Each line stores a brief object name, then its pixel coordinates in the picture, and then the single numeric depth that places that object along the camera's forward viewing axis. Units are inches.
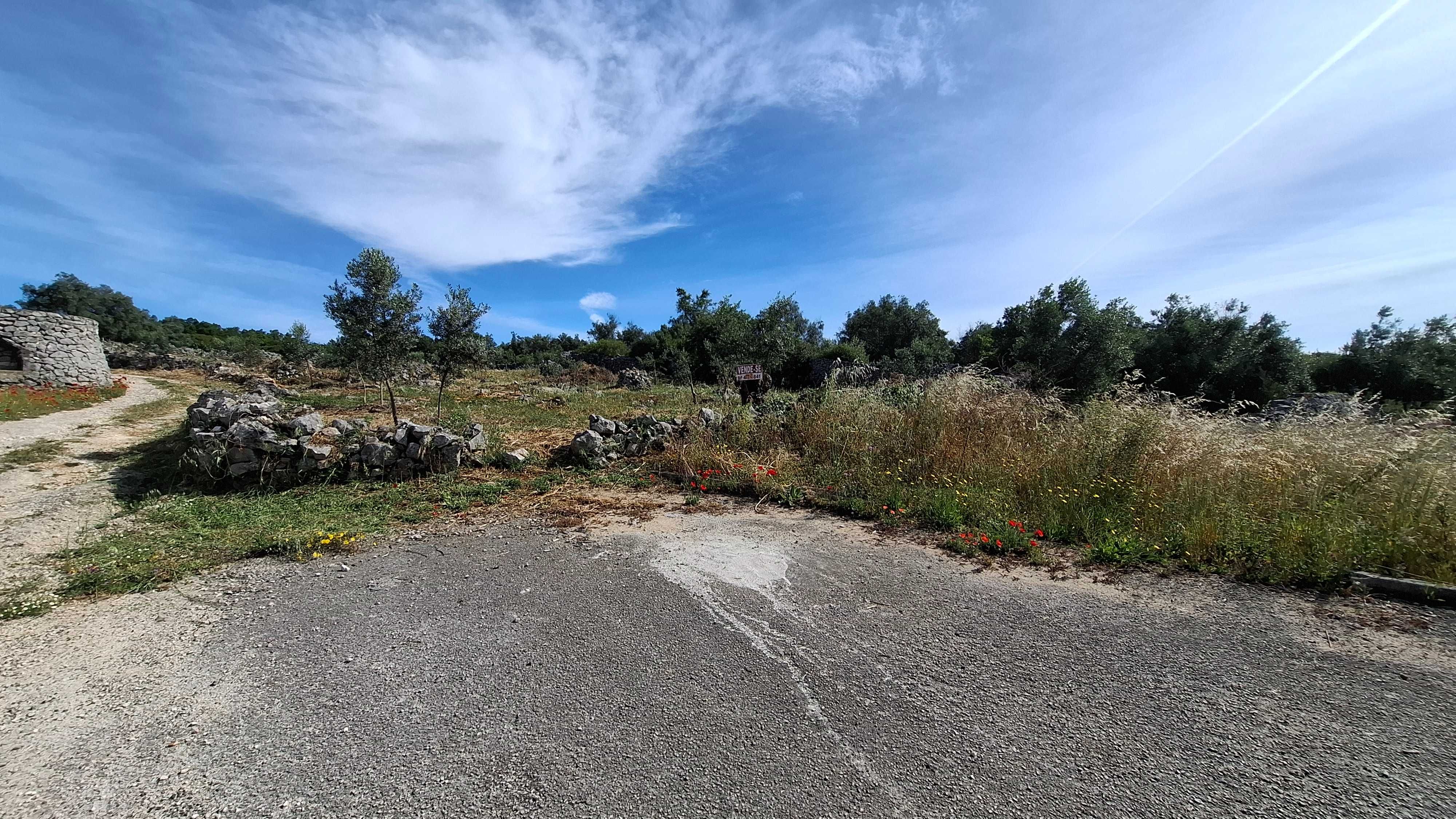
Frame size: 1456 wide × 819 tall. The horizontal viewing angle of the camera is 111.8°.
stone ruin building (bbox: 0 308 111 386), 697.0
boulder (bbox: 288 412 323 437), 286.7
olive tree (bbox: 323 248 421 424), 372.5
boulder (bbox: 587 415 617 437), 344.8
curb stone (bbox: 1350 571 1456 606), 130.8
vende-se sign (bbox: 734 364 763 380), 481.1
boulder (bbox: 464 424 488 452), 315.0
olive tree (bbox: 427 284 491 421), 401.4
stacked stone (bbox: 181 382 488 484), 269.7
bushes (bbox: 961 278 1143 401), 890.7
